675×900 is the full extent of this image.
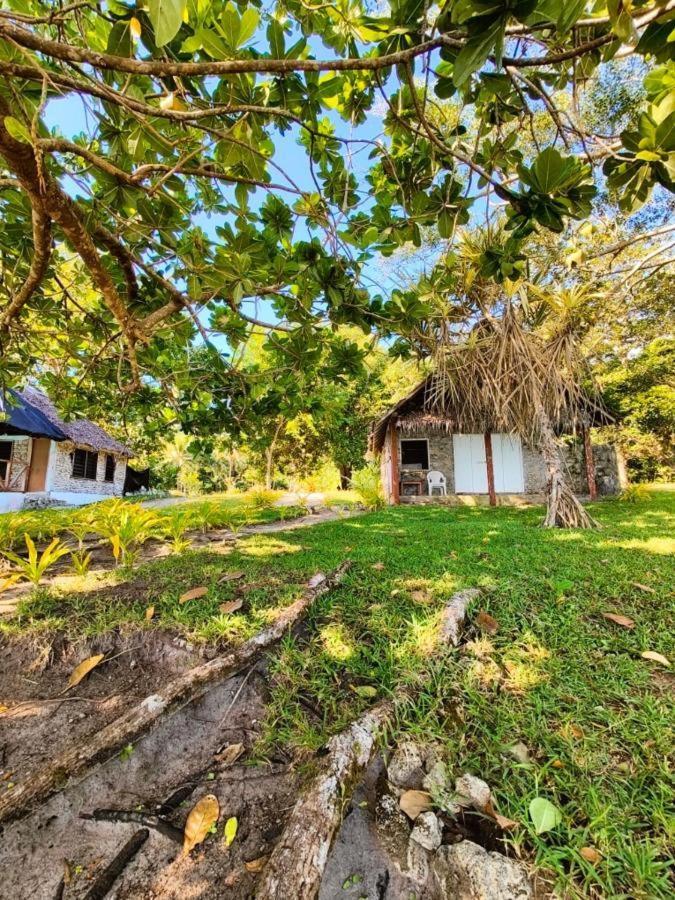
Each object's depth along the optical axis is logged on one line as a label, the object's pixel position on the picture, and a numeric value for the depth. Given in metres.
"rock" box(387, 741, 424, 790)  1.32
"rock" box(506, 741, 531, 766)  1.35
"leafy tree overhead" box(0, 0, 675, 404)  1.10
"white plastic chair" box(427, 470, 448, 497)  12.34
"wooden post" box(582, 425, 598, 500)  10.46
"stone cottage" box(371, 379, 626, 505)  11.84
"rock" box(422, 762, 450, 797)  1.25
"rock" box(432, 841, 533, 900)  0.95
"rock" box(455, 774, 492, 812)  1.20
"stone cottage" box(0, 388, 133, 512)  12.10
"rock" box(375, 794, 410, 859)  1.14
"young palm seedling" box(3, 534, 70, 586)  2.85
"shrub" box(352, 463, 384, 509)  10.04
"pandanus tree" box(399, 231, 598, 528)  5.36
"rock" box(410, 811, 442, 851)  1.11
